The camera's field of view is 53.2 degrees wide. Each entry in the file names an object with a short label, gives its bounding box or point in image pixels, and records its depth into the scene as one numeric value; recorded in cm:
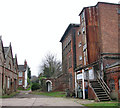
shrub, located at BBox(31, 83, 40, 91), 3264
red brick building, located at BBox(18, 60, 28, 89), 4547
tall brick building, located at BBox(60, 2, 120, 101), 1163
